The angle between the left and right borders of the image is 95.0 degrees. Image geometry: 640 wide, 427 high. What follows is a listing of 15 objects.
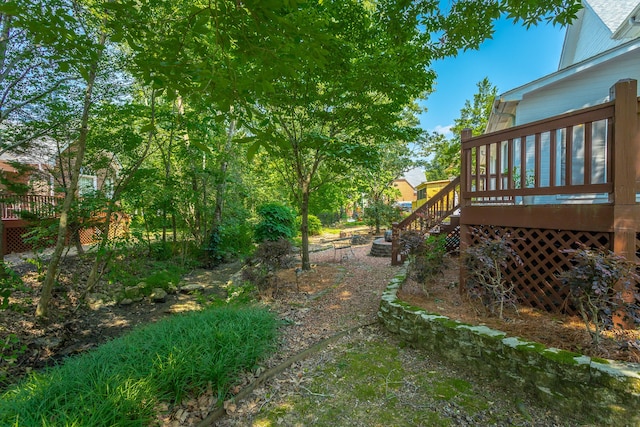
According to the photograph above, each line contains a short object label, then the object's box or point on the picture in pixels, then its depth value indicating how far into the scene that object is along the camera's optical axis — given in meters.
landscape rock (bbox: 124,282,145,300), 6.77
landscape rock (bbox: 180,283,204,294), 7.27
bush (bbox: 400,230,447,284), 4.54
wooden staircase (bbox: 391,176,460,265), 7.19
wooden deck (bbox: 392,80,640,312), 2.79
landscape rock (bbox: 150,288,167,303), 6.77
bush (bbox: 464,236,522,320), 3.35
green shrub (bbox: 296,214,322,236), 17.38
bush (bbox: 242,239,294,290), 5.61
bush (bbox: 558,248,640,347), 2.47
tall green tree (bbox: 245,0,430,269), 4.82
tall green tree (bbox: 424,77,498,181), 18.66
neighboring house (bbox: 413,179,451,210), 23.74
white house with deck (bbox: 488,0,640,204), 5.74
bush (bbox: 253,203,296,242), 9.84
